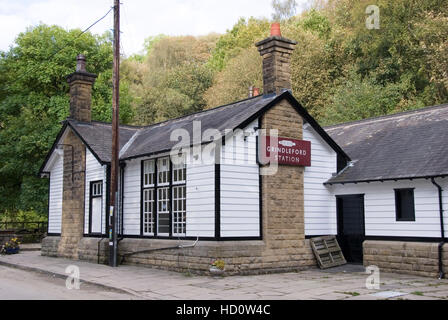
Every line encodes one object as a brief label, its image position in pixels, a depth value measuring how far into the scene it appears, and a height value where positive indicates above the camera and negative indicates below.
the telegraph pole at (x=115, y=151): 16.47 +1.99
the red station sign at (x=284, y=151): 15.20 +1.85
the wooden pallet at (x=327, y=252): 16.05 -1.29
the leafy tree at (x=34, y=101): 29.80 +6.92
